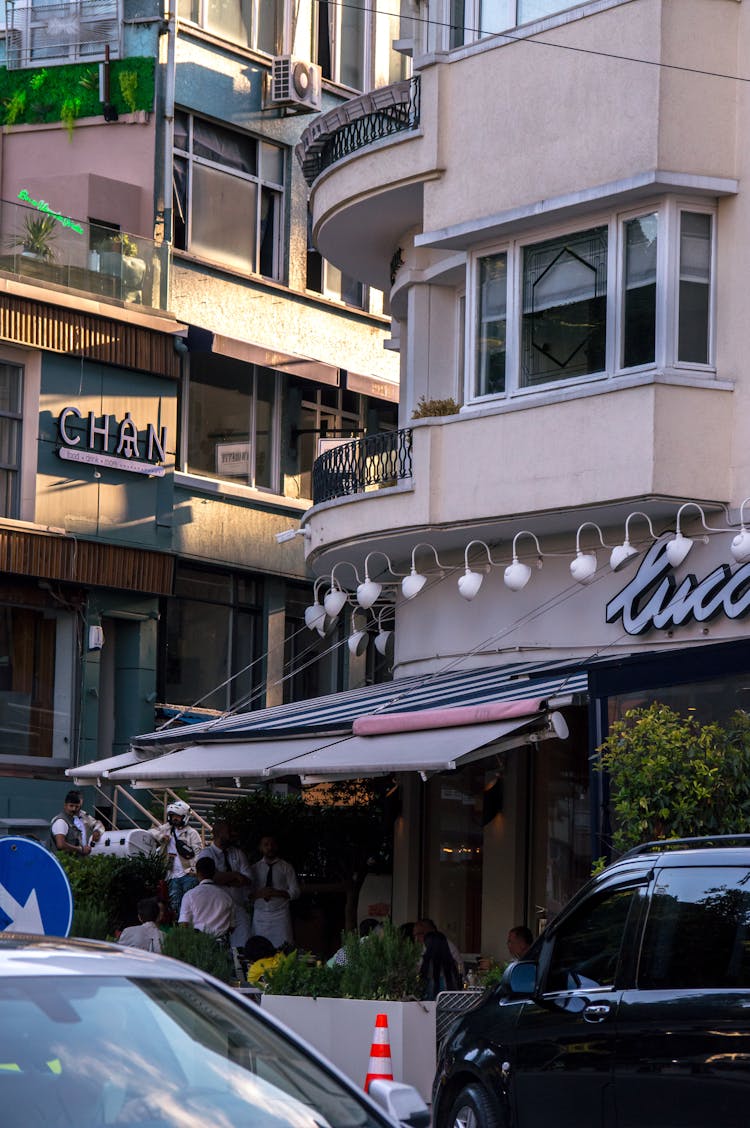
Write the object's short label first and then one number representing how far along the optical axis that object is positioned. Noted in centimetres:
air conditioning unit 3356
